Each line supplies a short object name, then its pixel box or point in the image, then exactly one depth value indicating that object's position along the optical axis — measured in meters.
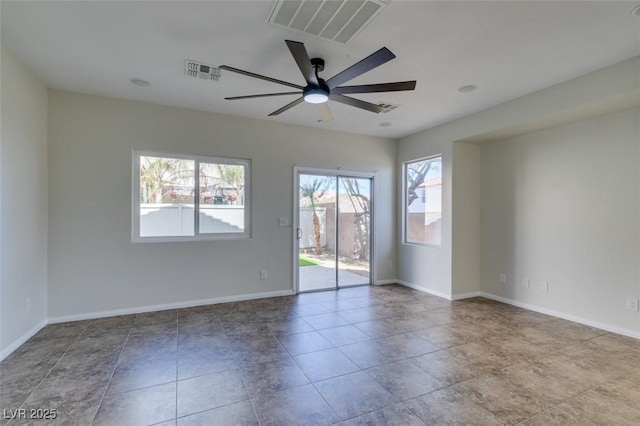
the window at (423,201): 4.98
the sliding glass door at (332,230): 5.04
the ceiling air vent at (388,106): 3.93
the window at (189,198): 4.03
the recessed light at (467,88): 3.39
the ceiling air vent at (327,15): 2.02
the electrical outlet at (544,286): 3.99
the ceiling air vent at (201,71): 2.93
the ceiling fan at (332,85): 2.04
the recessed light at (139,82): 3.29
